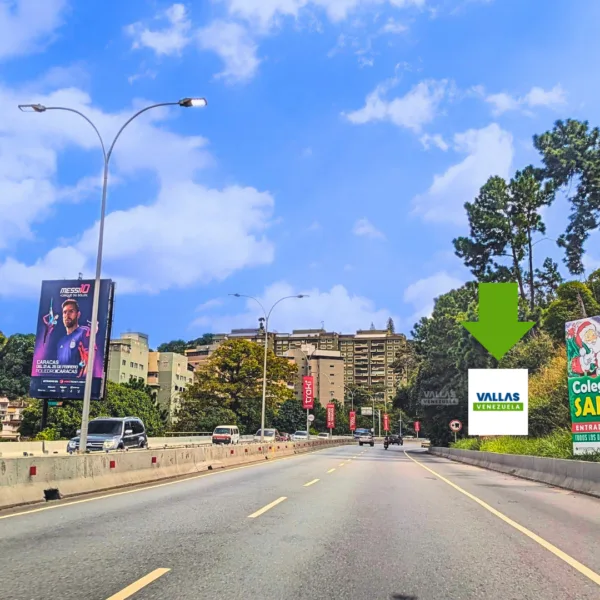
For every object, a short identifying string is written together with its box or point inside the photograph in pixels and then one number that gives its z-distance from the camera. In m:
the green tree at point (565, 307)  51.53
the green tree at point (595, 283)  56.00
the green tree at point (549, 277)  59.47
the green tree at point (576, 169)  51.78
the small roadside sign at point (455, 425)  47.19
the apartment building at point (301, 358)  154.75
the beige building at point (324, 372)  158.75
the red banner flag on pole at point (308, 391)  78.01
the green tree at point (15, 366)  107.06
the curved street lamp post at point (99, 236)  17.80
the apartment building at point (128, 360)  96.24
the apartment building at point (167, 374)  109.94
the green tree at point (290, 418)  111.69
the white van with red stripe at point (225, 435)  48.53
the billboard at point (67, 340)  38.28
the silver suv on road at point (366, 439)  75.09
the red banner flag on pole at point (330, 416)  97.12
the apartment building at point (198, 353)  173.12
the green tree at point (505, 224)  55.75
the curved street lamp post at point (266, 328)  42.16
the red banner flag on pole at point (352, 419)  121.01
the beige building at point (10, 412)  86.07
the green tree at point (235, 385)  72.44
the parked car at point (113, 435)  26.04
